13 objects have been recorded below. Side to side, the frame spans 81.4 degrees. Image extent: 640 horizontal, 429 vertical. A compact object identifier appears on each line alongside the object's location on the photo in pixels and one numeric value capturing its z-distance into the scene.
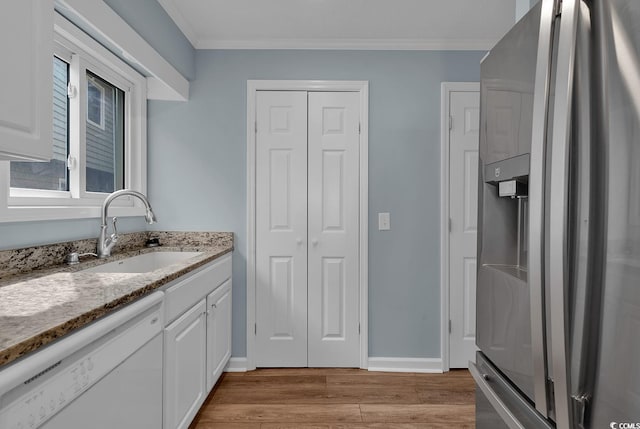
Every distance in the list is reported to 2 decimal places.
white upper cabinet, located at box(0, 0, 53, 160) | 1.02
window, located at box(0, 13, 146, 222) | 1.76
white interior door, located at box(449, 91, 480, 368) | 2.78
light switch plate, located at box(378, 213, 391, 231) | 2.81
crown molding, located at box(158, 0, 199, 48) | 2.28
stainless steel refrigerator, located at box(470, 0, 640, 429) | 0.58
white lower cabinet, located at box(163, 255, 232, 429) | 1.64
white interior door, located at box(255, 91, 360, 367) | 2.81
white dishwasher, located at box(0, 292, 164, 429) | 0.79
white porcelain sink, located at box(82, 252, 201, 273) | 1.93
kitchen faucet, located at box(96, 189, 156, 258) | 2.00
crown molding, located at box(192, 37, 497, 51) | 2.76
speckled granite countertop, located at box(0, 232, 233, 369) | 0.84
